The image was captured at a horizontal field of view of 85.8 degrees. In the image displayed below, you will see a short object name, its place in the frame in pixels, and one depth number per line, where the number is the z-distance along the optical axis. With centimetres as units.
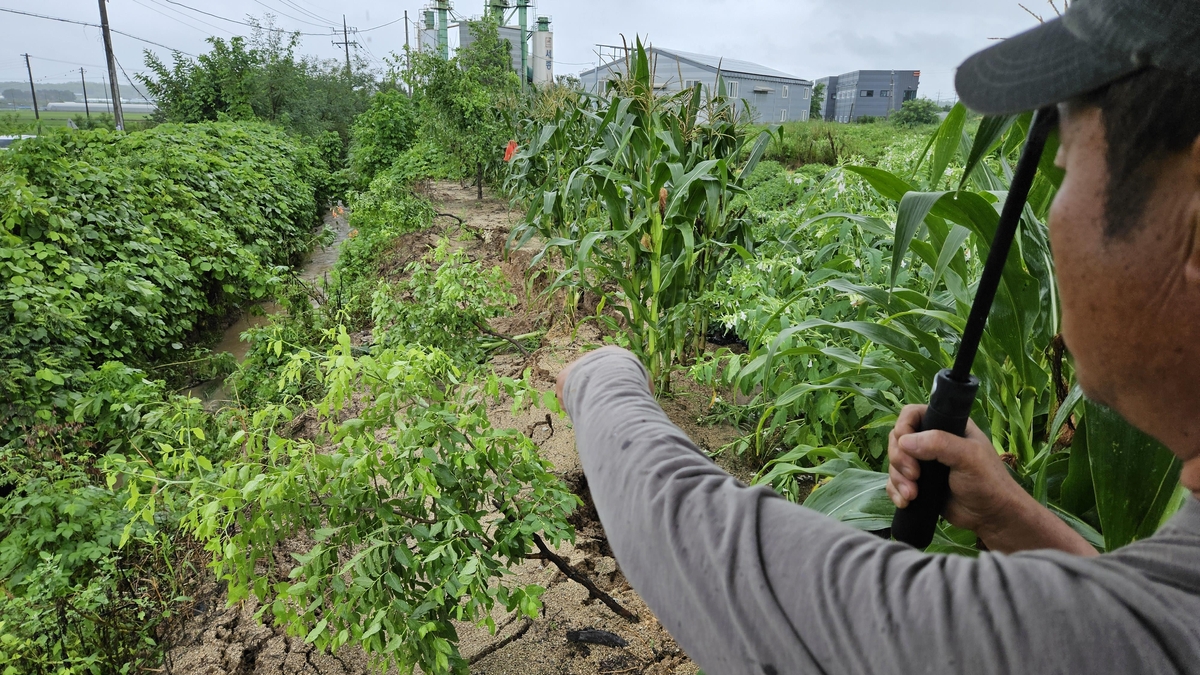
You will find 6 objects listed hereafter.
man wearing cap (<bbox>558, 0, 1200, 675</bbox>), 42
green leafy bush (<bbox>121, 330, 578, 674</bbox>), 131
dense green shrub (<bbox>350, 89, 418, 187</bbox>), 1352
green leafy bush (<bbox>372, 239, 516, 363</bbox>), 325
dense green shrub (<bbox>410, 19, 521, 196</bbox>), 1052
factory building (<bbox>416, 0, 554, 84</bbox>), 2388
